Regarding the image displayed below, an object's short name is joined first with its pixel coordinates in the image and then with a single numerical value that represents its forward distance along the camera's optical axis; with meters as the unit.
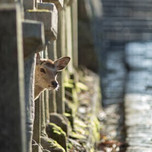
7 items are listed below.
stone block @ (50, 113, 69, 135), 23.14
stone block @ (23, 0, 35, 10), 18.15
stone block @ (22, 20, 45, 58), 14.87
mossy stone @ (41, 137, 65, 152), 20.15
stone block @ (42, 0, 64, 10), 21.07
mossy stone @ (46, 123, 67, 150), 21.45
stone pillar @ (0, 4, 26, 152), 14.08
